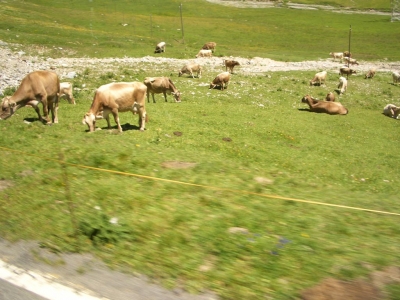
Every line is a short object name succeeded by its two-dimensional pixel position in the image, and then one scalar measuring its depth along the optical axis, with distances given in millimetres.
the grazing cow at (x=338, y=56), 49184
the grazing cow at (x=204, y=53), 41497
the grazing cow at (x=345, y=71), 36531
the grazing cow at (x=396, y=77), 34500
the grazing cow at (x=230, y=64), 34344
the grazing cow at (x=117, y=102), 13617
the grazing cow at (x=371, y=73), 36000
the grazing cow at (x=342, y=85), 28962
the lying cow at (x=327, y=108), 22891
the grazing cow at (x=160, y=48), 40178
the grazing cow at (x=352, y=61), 46375
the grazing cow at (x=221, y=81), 26361
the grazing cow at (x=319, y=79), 30722
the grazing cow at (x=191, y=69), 30061
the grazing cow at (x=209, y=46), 48653
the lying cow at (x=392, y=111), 23516
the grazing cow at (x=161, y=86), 21894
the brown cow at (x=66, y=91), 18375
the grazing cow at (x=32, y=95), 13859
